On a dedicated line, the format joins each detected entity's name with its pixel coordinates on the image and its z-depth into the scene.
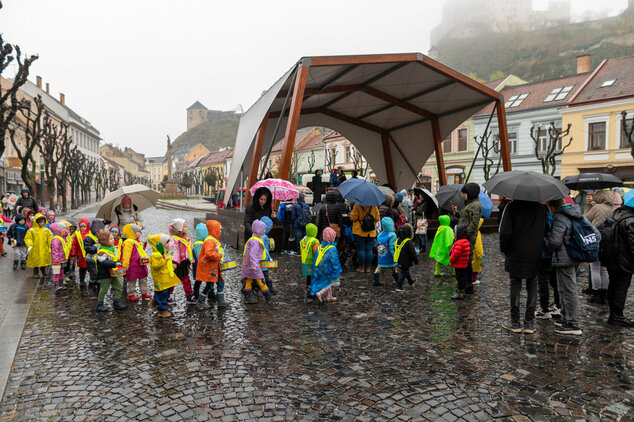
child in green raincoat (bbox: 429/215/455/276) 8.51
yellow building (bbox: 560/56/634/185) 29.80
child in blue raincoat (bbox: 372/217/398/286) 8.43
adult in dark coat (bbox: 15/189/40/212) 13.00
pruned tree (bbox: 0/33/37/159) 14.25
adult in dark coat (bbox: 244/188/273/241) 9.27
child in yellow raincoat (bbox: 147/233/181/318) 6.36
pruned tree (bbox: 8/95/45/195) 21.39
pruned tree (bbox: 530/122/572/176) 29.59
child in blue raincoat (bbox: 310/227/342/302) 7.18
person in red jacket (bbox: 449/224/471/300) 7.41
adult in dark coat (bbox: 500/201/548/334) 5.64
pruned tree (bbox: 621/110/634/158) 22.04
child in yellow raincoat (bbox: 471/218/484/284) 8.15
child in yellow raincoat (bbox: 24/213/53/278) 9.08
